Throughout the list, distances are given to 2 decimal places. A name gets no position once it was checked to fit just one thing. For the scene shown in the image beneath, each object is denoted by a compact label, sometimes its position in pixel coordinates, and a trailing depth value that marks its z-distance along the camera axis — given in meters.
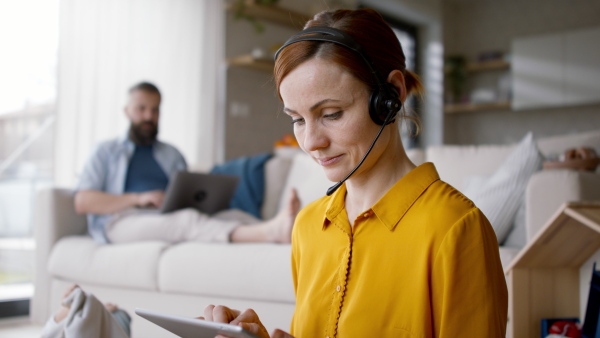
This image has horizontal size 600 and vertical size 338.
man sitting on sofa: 2.35
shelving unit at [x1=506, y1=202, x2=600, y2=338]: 1.29
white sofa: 1.67
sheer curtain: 3.54
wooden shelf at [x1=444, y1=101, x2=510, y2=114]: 6.19
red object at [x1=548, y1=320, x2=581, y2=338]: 1.34
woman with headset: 0.73
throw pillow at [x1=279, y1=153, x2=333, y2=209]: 2.59
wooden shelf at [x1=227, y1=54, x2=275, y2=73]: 4.49
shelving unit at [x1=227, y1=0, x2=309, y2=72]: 4.51
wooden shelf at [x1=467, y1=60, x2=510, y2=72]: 6.25
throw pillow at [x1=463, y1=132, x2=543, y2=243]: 1.78
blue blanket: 2.91
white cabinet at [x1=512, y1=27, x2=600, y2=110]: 5.60
